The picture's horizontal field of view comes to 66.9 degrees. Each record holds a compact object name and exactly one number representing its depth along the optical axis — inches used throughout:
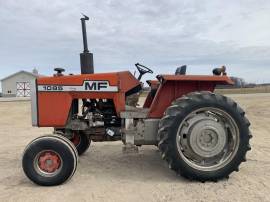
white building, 1245.8
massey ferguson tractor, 114.2
